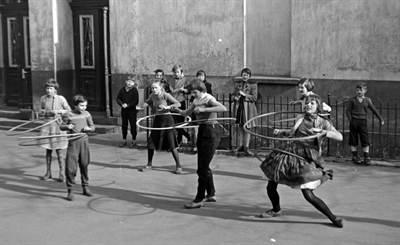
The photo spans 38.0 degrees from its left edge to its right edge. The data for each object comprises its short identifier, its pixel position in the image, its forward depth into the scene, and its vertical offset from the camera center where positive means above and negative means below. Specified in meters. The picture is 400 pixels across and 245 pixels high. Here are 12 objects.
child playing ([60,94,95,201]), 9.47 -1.21
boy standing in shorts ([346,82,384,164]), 11.64 -1.03
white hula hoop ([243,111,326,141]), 7.43 -0.86
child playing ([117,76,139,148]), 13.67 -0.80
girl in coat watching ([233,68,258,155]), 12.44 -0.65
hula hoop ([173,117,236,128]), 8.80 -0.76
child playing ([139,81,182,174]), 11.13 -1.06
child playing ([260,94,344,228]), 7.57 -1.21
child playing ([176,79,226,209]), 8.79 -0.97
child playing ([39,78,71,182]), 10.67 -0.84
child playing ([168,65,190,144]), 12.90 -0.40
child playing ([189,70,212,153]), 12.60 -0.35
